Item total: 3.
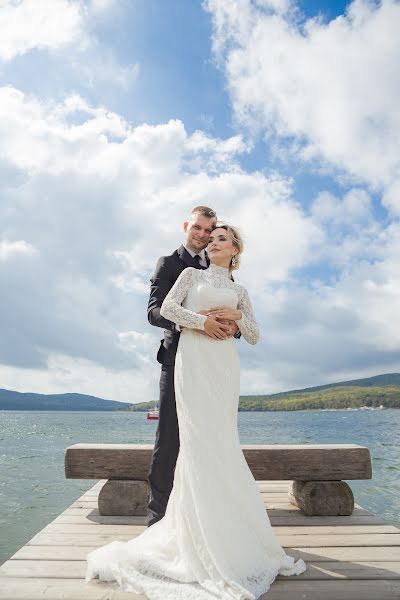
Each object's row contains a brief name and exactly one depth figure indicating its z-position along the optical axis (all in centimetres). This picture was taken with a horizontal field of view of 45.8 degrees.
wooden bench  551
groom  428
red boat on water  8016
